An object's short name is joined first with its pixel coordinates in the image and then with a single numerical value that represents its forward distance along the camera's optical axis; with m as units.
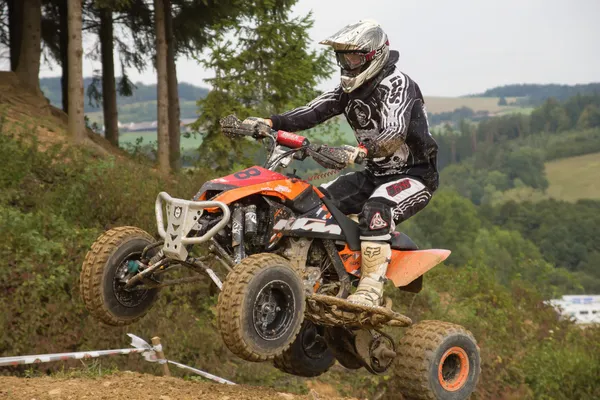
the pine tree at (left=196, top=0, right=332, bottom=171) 19.20
